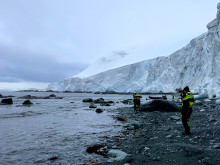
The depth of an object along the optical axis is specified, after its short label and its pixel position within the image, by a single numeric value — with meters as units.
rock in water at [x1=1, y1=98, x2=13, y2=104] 29.08
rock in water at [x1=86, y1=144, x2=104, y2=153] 6.28
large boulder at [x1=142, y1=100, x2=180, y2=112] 17.23
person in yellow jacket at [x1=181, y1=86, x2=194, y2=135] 7.11
